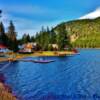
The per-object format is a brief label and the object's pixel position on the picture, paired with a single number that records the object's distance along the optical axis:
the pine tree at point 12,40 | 77.45
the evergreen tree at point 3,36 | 74.32
